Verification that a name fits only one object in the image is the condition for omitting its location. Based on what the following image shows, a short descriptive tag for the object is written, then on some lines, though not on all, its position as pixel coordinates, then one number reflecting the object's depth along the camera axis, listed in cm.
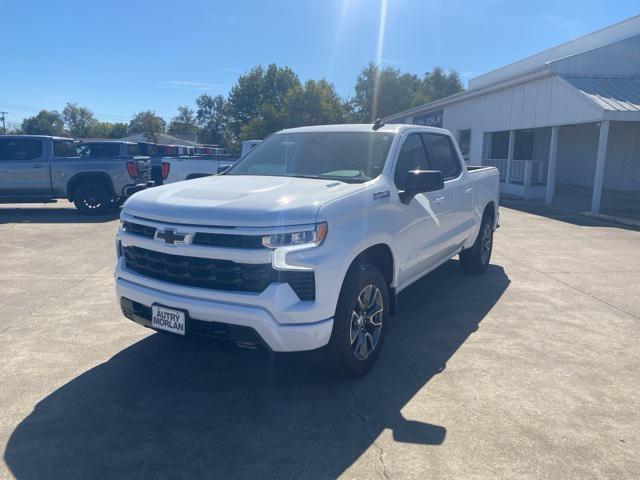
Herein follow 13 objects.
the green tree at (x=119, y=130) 10875
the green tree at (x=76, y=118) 12369
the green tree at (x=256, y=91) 8175
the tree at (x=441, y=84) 8056
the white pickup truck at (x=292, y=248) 328
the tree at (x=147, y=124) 10471
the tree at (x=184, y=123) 11994
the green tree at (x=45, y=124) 10450
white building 1552
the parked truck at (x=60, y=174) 1310
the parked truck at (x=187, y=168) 1173
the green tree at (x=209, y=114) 11606
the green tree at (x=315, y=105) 5912
